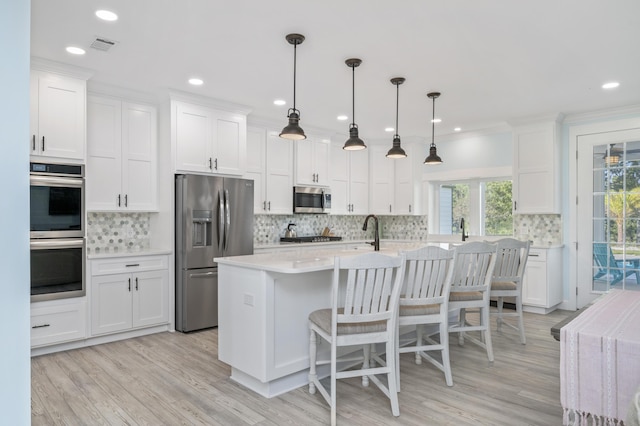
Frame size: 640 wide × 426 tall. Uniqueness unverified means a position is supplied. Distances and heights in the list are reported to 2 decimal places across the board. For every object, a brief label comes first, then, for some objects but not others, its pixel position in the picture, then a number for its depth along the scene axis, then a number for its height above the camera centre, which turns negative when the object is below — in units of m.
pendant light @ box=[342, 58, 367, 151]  3.66 +0.67
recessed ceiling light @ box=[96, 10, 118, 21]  2.70 +1.36
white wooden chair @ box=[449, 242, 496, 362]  3.34 -0.57
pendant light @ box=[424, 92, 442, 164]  4.38 +0.64
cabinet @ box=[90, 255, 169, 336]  3.94 -0.81
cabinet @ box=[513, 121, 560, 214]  5.31 +0.61
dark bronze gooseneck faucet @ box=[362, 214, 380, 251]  3.88 -0.29
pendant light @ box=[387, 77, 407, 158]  4.05 +0.64
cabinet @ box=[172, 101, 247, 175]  4.49 +0.88
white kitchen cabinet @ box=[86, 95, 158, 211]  4.14 +0.64
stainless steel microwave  5.95 +0.23
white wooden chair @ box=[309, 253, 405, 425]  2.38 -0.61
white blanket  1.46 -0.58
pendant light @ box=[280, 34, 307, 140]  3.20 +0.68
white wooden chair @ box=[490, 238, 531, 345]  3.81 -0.56
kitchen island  2.71 -0.72
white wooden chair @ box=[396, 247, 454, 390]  2.81 -0.57
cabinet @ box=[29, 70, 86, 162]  3.60 +0.91
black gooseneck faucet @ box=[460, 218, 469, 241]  6.23 -0.30
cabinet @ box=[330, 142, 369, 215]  6.61 +0.56
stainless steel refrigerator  4.37 -0.29
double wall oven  3.53 -0.15
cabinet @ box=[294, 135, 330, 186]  6.02 +0.82
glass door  4.91 +0.01
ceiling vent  3.14 +1.36
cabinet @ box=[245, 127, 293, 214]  5.50 +0.62
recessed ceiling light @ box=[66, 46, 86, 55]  3.31 +1.37
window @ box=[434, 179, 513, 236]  6.17 +0.12
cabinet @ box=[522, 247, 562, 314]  5.14 -0.87
